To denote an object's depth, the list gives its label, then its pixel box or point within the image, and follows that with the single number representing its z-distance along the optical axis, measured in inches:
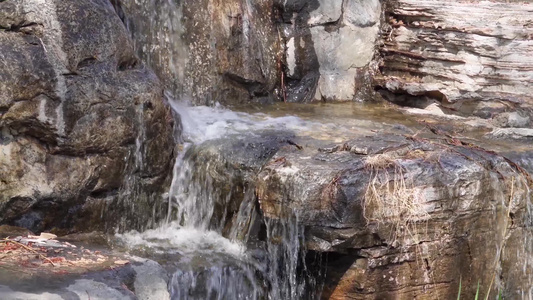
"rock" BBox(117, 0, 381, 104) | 285.9
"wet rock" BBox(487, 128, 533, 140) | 271.7
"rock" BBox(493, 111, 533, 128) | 288.5
